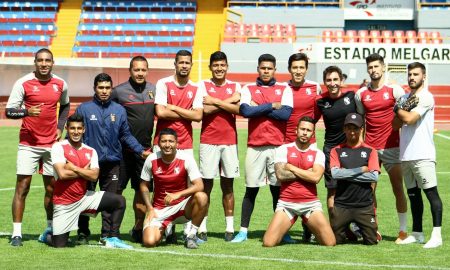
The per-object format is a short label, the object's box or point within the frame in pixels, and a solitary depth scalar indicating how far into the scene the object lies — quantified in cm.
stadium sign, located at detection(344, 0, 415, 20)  4316
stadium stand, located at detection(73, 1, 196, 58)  3831
